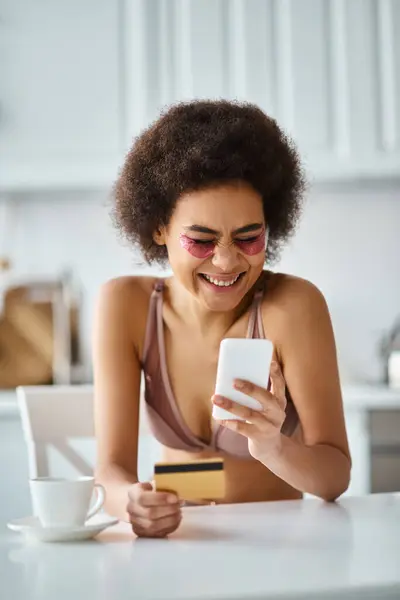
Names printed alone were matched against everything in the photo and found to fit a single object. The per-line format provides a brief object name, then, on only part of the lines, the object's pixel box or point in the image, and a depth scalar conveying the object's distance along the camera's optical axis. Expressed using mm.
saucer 1743
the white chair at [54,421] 2593
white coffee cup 1765
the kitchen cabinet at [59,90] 4263
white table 1483
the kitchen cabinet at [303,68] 4273
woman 2109
